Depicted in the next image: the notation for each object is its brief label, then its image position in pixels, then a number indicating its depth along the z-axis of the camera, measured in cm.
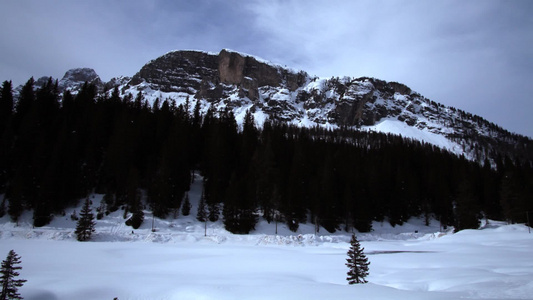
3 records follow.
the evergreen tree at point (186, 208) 4617
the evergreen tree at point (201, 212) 4450
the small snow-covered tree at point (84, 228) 3359
